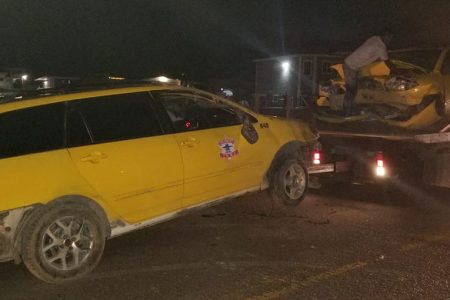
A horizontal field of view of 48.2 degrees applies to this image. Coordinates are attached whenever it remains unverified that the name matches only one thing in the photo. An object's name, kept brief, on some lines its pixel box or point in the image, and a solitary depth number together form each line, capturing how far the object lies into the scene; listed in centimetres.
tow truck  723
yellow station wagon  413
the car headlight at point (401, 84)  759
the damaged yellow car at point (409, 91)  764
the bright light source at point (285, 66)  3651
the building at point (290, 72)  3506
